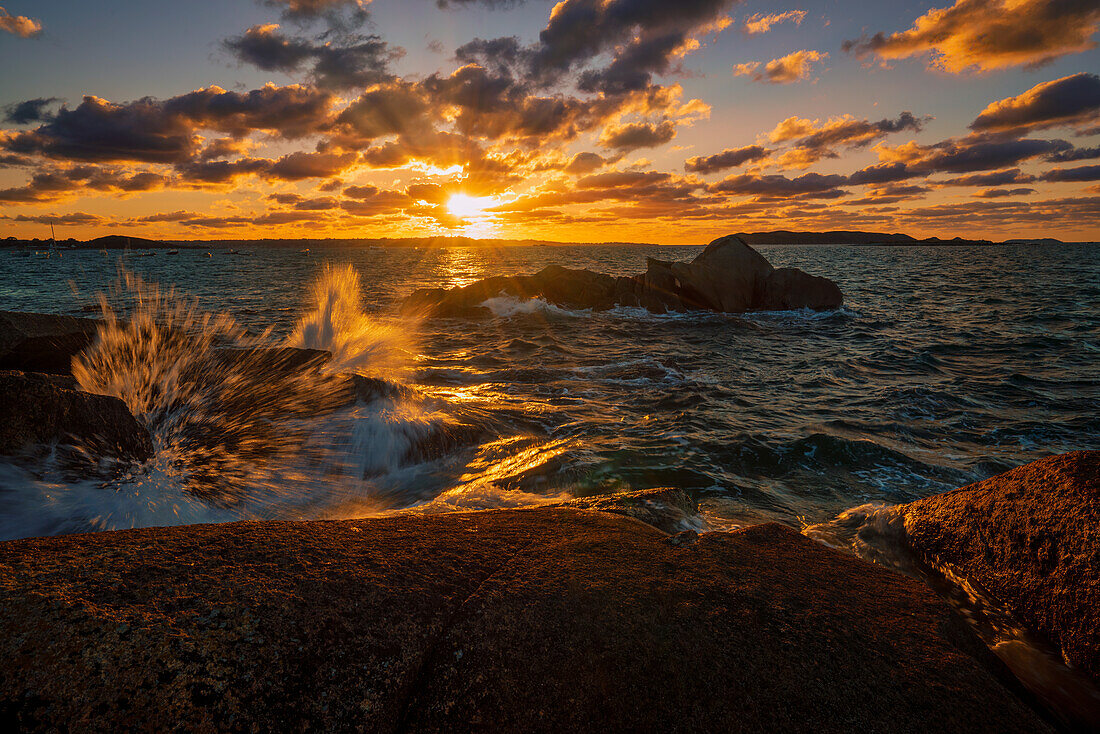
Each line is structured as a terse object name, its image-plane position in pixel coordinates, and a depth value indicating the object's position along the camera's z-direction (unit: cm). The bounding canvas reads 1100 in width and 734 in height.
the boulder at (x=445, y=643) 161
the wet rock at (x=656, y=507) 399
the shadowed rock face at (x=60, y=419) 409
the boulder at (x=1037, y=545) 280
